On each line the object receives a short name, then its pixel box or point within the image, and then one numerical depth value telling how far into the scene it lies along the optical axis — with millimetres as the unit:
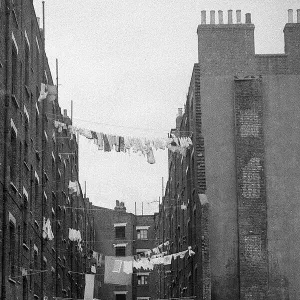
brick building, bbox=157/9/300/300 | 32844
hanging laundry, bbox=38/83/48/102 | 28362
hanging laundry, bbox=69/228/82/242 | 42256
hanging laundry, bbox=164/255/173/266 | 37034
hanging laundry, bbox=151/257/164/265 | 37825
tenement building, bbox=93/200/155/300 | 76062
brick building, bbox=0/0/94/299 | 21906
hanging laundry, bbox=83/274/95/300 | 35688
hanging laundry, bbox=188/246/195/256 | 34622
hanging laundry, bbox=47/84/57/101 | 30500
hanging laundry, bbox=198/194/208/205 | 33031
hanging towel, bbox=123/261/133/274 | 36331
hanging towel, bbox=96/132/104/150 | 30453
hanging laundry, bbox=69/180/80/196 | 43500
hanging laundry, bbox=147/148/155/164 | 30705
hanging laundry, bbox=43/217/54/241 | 31156
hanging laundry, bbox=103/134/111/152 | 30453
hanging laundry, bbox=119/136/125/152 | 30719
